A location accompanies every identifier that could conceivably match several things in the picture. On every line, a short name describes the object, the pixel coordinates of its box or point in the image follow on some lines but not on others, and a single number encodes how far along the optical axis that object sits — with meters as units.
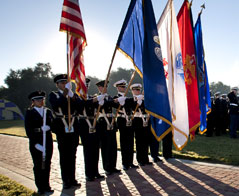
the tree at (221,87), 120.50
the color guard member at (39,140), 4.74
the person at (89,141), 5.50
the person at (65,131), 4.98
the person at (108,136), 5.98
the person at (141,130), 6.73
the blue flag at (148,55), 4.86
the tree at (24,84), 46.75
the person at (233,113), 11.51
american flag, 5.02
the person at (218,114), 12.78
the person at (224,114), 13.21
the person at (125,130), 6.41
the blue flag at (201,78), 7.01
